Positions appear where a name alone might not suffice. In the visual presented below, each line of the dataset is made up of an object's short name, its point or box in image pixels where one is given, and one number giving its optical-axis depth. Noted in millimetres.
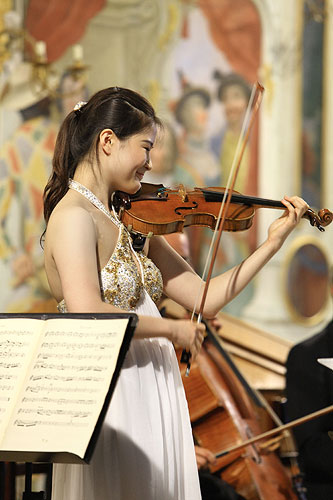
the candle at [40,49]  10932
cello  6420
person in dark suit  6713
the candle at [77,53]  10953
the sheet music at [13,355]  3628
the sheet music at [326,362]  4730
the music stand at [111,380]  3344
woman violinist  4057
